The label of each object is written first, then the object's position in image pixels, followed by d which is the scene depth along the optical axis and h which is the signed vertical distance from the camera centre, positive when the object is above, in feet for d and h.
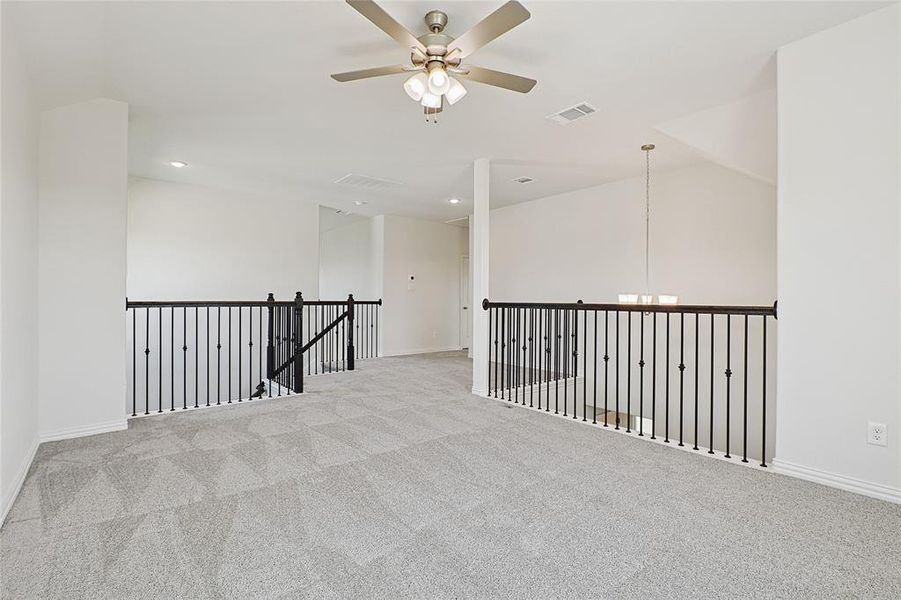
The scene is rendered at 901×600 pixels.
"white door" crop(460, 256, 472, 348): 30.04 -0.36
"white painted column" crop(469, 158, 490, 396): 15.71 +1.09
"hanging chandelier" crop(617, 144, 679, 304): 18.21 +2.85
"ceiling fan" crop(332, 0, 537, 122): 6.68 +4.36
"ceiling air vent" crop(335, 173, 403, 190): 18.79 +5.39
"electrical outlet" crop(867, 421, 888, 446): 7.52 -2.37
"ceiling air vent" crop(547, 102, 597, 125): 11.60 +5.29
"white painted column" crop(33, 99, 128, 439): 10.33 +0.80
